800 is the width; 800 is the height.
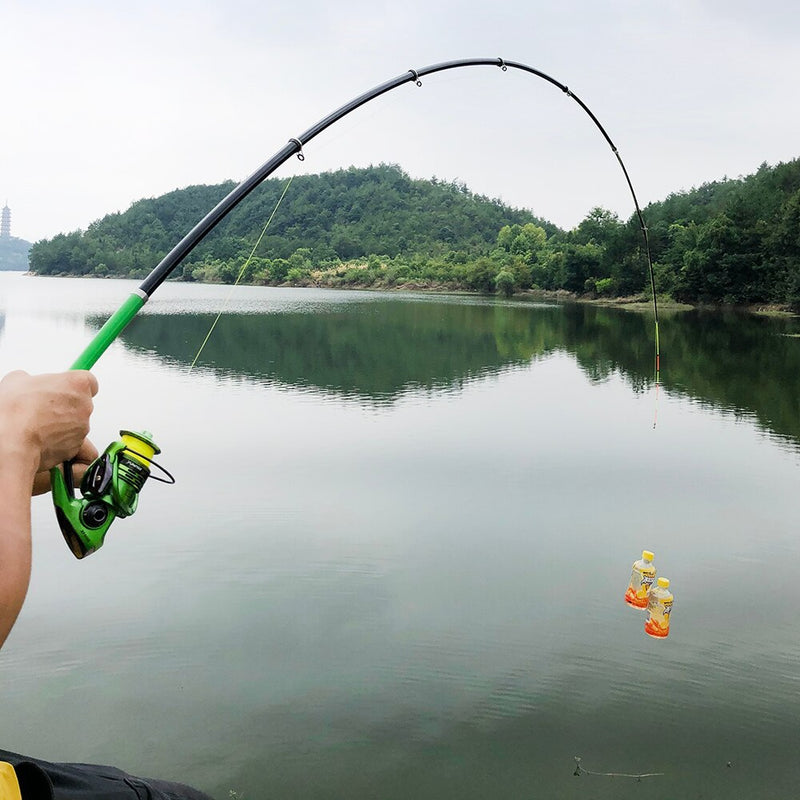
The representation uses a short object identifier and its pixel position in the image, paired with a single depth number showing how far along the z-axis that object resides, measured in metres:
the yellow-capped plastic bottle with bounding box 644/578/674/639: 4.91
